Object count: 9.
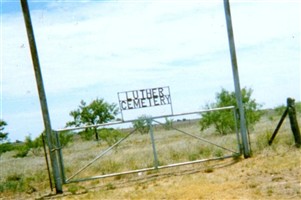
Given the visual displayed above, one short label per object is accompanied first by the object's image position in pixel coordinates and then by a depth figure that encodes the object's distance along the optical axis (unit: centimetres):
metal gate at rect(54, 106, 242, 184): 1071
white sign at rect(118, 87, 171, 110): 1098
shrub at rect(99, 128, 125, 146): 2608
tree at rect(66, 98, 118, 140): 3797
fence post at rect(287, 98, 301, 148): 1206
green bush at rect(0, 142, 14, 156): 3120
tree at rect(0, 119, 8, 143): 3222
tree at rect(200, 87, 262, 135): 2375
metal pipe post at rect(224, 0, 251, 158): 1158
